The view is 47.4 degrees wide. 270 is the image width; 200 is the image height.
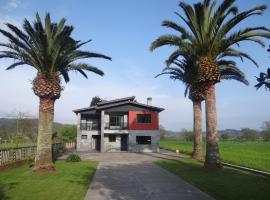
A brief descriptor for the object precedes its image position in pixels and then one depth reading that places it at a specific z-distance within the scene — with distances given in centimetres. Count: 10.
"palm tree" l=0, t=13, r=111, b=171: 1881
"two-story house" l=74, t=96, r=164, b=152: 4250
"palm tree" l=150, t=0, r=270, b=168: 1909
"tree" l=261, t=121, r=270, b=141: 11212
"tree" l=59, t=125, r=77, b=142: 6839
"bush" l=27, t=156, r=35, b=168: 2329
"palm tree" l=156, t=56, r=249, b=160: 2800
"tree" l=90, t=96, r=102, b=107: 6911
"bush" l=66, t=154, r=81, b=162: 2553
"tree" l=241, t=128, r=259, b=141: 12269
